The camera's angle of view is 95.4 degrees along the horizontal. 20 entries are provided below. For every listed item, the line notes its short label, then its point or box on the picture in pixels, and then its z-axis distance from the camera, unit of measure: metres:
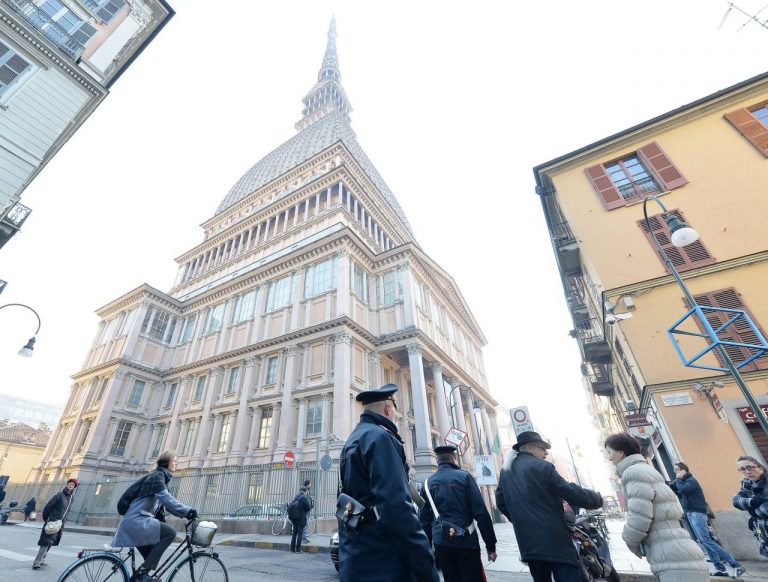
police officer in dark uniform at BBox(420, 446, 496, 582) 3.72
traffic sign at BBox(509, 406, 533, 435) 10.00
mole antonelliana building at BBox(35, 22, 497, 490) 19.97
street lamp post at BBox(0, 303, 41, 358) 14.39
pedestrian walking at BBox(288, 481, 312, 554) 9.73
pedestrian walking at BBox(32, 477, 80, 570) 6.66
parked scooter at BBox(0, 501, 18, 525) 16.54
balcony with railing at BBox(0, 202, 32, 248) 14.73
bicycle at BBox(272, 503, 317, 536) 13.07
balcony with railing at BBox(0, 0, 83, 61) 14.52
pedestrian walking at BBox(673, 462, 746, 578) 6.13
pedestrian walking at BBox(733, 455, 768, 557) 5.55
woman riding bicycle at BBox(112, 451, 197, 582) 4.02
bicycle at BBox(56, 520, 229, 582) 3.75
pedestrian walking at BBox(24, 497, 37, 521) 18.88
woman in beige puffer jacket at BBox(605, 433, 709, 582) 2.99
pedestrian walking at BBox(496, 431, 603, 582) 3.22
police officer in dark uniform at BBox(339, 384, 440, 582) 2.08
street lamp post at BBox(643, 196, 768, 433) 6.20
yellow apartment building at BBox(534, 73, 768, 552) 8.95
